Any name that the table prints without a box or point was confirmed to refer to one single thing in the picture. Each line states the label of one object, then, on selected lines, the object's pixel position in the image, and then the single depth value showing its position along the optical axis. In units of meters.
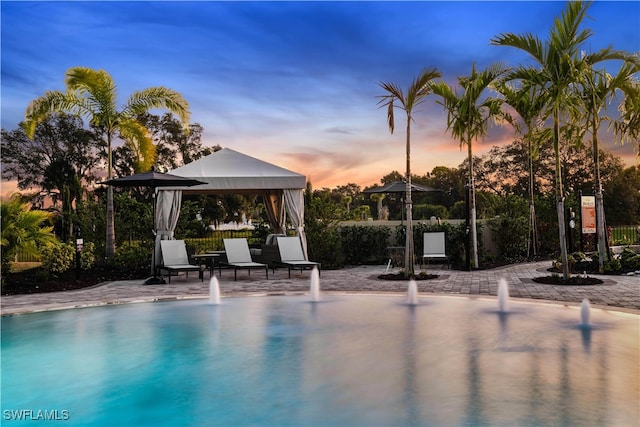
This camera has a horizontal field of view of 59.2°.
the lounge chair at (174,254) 12.46
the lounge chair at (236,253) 12.93
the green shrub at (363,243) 16.41
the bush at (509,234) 16.52
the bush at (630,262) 12.46
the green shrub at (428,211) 35.25
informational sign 13.64
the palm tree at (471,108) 13.71
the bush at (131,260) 13.67
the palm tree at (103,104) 15.88
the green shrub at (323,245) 15.52
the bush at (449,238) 15.42
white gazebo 13.45
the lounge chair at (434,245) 14.17
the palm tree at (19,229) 10.65
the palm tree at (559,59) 9.97
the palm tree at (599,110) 11.85
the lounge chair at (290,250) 13.30
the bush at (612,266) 12.23
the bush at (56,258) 12.01
